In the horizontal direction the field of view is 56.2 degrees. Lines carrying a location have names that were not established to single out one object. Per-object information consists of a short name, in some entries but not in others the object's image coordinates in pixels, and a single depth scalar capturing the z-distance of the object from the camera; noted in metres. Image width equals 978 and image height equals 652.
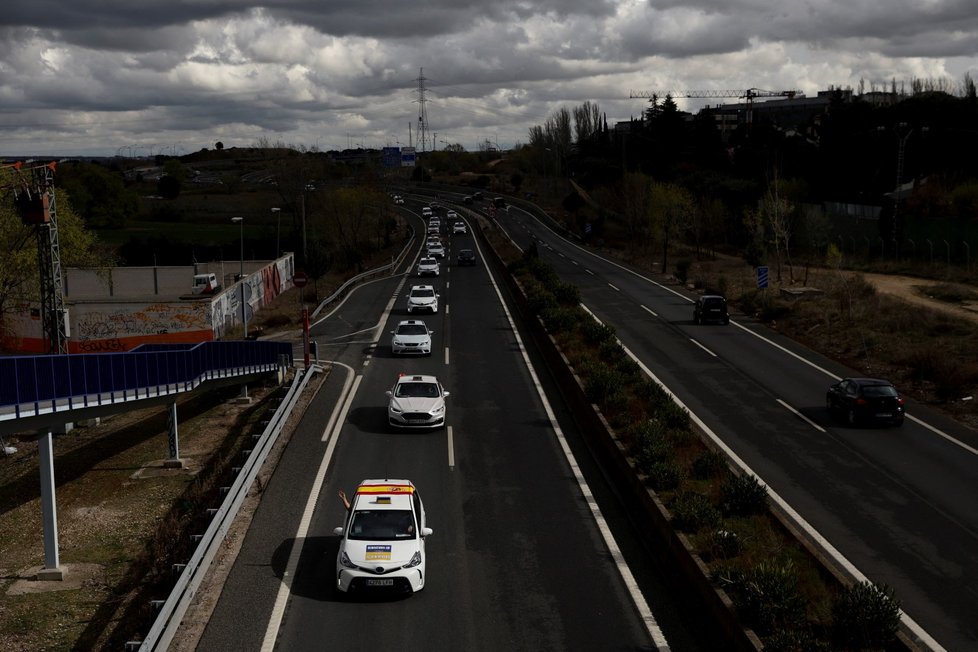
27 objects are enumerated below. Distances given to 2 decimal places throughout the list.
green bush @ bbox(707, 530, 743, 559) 16.58
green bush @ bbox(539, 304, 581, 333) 41.56
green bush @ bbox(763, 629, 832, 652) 12.59
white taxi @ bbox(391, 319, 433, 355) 40.25
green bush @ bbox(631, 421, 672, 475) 21.69
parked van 73.50
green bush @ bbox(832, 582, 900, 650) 12.99
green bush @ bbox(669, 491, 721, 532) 17.81
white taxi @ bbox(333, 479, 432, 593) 15.87
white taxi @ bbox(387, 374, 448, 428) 27.50
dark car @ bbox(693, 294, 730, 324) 47.75
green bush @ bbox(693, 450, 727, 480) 21.52
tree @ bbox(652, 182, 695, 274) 78.75
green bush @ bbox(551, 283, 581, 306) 51.72
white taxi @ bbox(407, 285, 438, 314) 52.09
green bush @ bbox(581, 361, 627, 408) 27.64
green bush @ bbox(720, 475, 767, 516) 18.94
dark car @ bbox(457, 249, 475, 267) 79.94
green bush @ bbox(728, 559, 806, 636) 13.62
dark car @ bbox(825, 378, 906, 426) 27.86
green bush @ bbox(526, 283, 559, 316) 47.25
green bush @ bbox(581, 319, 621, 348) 38.53
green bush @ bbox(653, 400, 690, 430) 25.75
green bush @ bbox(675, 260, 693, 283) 64.94
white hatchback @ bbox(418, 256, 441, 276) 71.25
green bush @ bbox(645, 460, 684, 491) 20.45
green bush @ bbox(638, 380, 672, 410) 27.70
